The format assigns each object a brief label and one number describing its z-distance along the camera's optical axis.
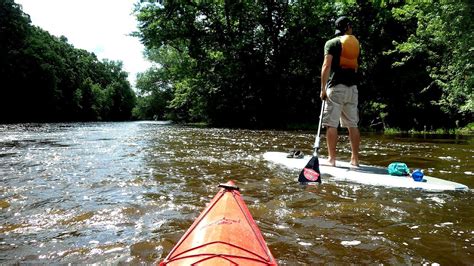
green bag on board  5.75
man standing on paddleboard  6.32
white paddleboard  5.07
